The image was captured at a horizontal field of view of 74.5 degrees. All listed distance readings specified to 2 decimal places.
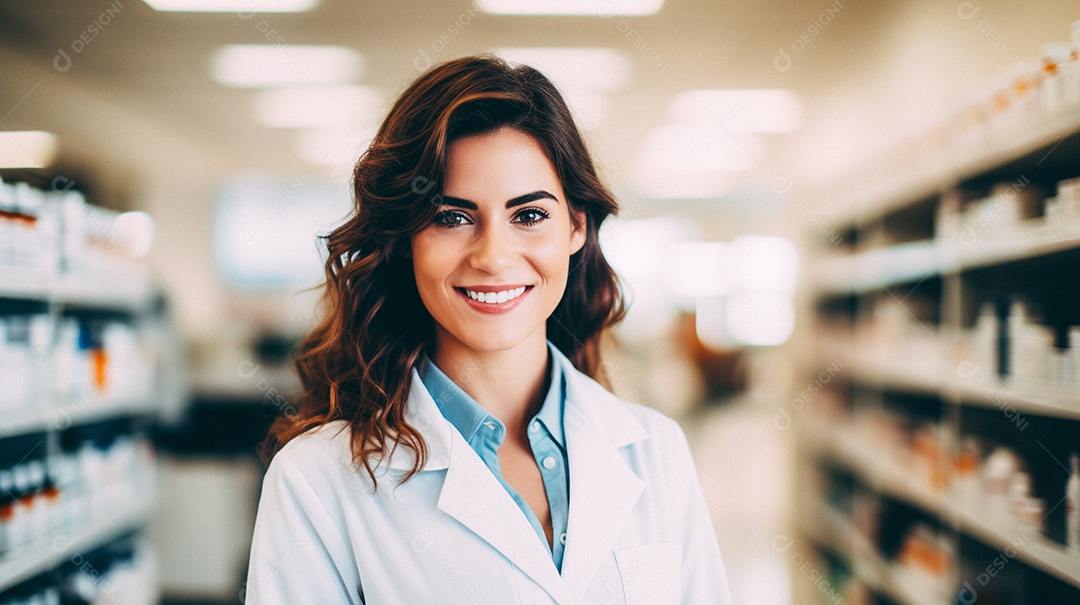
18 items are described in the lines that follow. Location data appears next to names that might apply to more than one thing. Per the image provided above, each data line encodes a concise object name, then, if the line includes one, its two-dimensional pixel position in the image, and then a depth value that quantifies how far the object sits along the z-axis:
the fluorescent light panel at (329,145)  6.50
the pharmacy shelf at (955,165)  1.83
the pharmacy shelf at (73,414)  2.36
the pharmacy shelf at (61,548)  2.30
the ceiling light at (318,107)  5.40
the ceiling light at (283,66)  4.54
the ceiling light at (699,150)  6.86
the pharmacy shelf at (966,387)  1.83
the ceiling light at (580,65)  4.58
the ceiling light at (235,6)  3.79
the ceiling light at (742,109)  5.63
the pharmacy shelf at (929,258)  1.86
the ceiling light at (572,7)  3.82
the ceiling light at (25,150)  2.62
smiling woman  1.15
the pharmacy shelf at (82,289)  2.40
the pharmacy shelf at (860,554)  3.06
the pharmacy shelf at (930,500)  1.84
